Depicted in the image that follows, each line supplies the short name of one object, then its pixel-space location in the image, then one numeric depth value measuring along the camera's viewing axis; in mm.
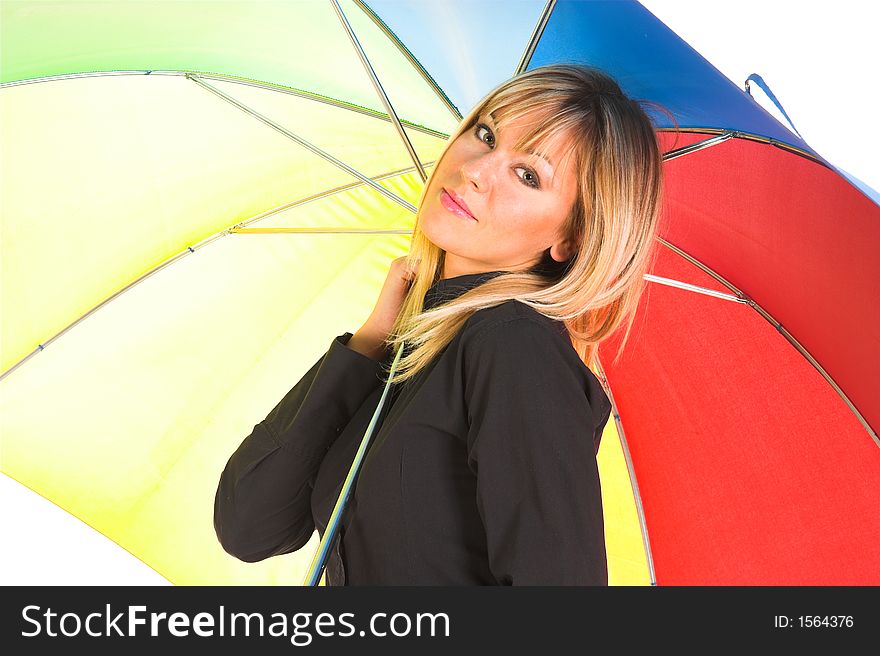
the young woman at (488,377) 1487
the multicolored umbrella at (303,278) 2145
